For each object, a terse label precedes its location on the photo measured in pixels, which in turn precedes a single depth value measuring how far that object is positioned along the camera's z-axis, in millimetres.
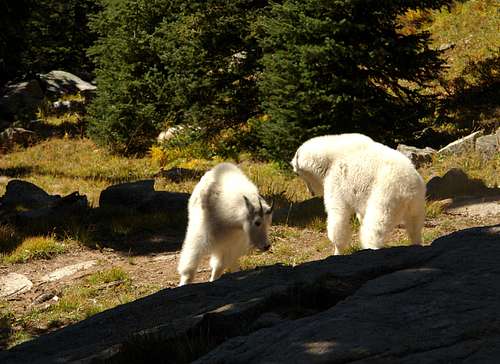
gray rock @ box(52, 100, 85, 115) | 27256
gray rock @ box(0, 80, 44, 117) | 26703
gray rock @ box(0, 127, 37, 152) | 23266
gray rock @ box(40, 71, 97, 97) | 29047
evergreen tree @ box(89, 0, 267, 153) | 18375
